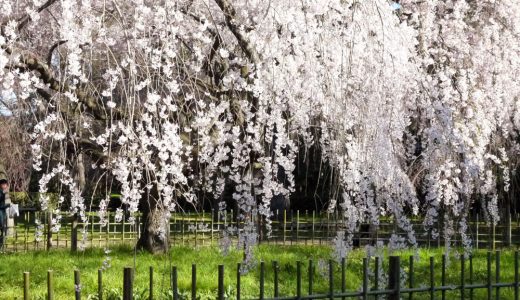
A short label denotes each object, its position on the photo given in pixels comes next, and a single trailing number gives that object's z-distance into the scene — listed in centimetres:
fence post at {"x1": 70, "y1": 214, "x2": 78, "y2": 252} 1097
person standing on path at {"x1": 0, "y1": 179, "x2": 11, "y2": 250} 1149
